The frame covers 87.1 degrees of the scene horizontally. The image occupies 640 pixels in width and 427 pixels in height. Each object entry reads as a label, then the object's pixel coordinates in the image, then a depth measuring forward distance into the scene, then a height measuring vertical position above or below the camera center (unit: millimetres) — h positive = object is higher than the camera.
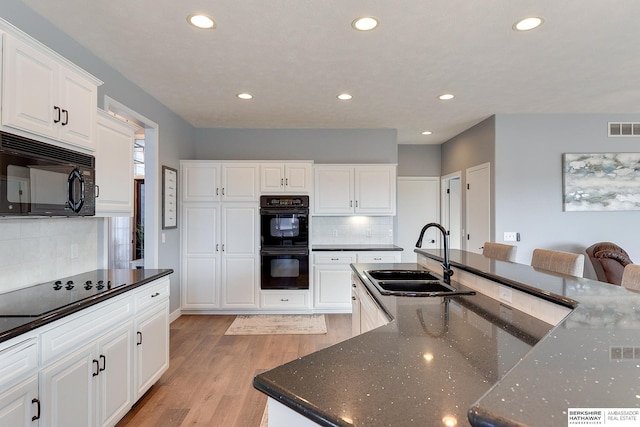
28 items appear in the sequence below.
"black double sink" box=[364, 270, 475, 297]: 1846 -444
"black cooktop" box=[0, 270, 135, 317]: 1556 -428
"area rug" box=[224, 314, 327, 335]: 3867 -1332
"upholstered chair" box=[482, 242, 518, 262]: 2621 -307
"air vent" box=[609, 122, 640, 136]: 4379 +1103
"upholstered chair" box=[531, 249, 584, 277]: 1968 -302
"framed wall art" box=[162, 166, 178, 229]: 4016 +228
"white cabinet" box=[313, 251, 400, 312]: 4508 -793
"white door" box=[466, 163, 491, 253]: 4579 +106
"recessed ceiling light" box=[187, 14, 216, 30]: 2211 +1305
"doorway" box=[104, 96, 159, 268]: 3367 +100
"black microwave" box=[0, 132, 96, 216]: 1582 +198
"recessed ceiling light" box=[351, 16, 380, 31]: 2230 +1297
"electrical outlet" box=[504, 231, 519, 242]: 4344 -273
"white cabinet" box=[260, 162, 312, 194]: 4484 +482
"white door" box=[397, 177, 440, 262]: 6293 +138
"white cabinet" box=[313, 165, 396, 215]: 4734 +361
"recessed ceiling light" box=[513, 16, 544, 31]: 2234 +1290
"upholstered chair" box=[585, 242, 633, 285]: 3803 -543
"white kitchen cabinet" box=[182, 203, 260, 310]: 4480 -539
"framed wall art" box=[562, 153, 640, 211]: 4277 +412
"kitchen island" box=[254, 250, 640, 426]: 579 -418
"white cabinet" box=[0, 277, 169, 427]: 1340 -741
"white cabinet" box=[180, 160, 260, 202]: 4477 +445
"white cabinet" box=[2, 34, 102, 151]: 1609 +666
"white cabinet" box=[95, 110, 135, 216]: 2312 +364
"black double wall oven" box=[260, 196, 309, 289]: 4441 -357
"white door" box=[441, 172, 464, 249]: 6098 +133
